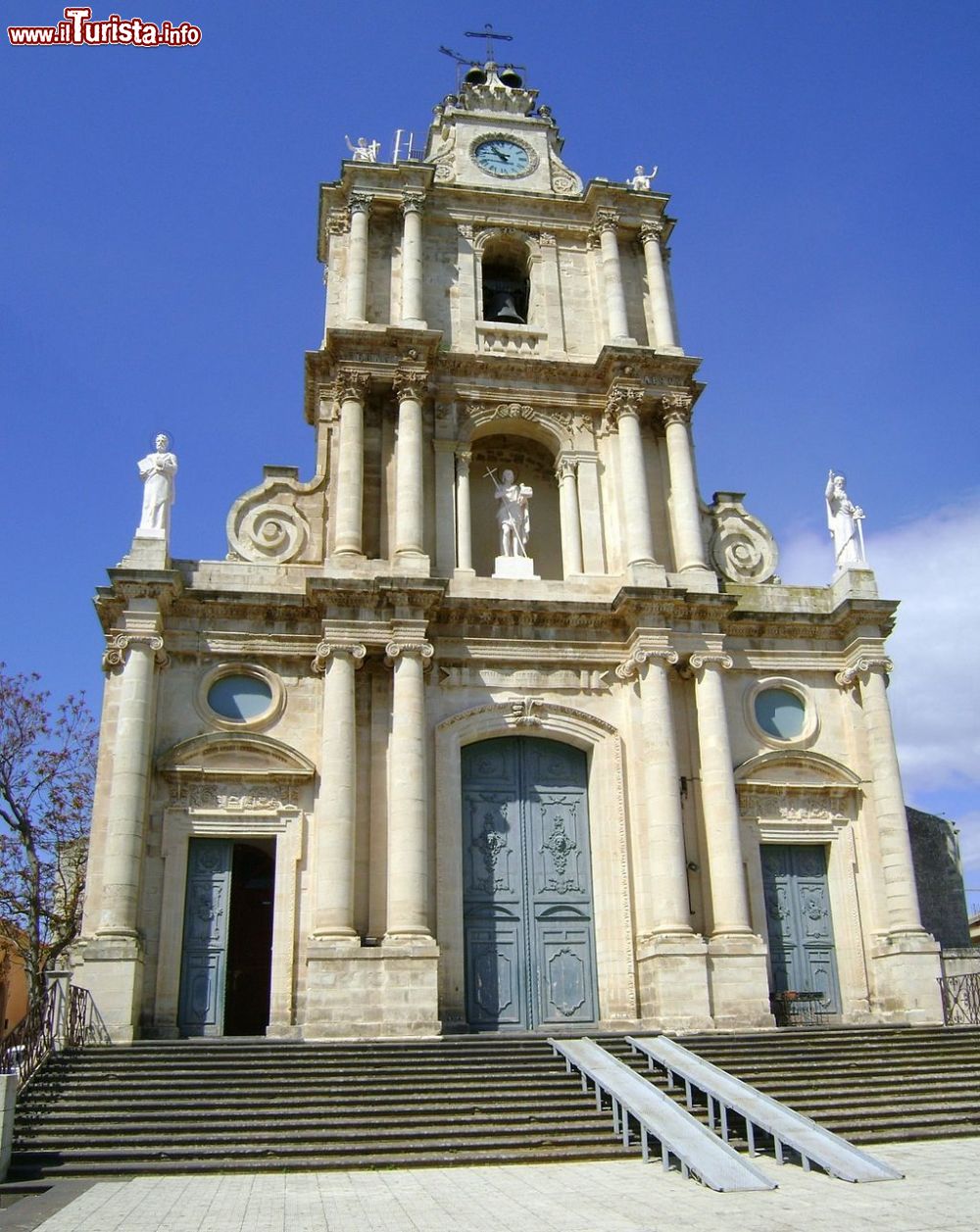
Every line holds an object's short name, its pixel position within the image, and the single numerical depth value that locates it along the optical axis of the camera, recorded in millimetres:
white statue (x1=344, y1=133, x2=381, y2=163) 23953
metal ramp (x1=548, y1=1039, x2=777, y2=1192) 10234
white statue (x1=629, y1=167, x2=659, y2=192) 24878
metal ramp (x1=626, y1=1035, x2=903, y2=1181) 10562
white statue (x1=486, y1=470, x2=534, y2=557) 21766
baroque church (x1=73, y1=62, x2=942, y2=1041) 17875
